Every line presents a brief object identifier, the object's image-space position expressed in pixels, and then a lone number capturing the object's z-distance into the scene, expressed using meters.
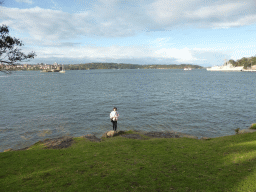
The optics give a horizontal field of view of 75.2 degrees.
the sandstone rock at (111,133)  21.32
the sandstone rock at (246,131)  19.61
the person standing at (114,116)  21.92
